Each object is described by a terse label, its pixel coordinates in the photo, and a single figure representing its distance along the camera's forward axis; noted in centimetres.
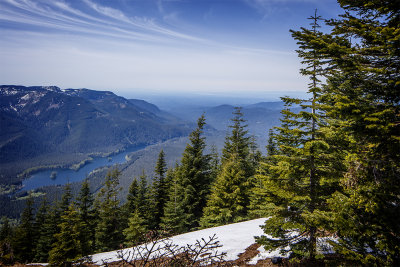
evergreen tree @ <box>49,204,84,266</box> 1332
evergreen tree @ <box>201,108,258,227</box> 1900
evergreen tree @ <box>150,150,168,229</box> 2705
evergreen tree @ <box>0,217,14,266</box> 1229
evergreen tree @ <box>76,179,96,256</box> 2786
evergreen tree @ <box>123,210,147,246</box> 1998
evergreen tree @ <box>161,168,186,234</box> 2014
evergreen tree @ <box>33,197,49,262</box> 3036
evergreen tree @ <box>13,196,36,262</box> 2847
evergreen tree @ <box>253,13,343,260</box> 667
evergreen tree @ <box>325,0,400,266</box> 446
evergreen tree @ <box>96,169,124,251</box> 2434
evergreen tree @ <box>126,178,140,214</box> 2820
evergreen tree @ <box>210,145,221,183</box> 3134
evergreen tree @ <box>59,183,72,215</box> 2848
